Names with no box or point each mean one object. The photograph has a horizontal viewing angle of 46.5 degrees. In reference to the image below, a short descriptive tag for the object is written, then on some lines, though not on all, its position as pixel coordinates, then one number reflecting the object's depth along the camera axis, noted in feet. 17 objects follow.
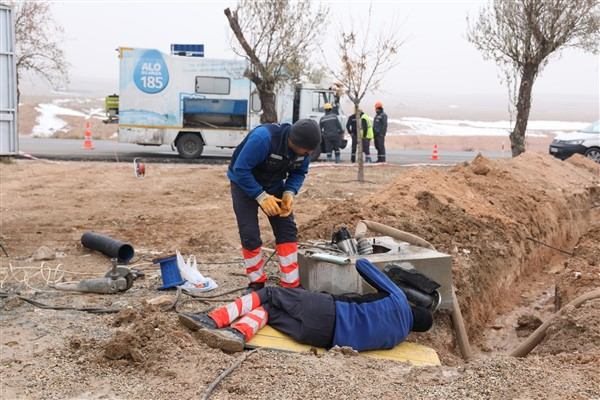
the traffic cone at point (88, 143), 81.17
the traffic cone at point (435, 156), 86.97
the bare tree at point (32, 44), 71.87
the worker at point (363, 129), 68.39
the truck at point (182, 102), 66.49
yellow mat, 17.61
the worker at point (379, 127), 70.74
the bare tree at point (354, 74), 51.39
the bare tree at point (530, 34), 55.67
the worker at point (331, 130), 65.92
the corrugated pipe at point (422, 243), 22.91
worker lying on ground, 17.88
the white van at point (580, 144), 65.77
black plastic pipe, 26.76
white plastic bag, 22.44
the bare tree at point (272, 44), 58.75
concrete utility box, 20.97
